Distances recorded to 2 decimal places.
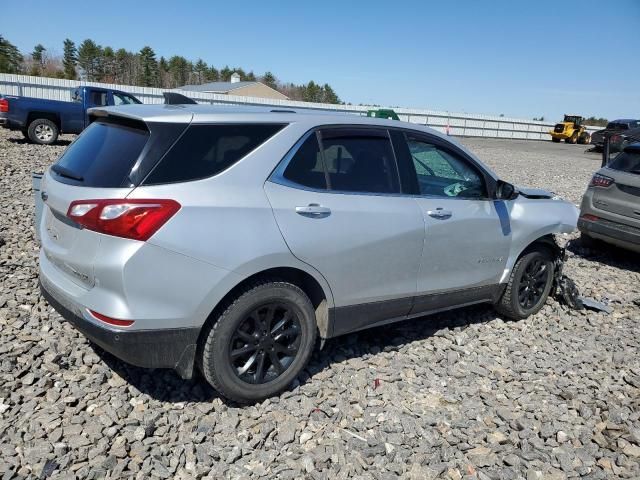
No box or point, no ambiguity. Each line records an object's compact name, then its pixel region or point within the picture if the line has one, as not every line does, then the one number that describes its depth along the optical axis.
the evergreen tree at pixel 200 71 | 99.19
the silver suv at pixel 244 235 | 2.74
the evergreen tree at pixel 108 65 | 87.96
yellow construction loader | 41.16
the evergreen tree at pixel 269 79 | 100.57
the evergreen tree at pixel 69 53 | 89.97
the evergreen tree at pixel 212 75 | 99.56
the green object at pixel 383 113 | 23.11
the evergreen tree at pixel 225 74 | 101.69
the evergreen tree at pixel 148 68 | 88.00
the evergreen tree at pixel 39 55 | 79.79
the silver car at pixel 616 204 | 6.73
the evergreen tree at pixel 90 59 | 86.81
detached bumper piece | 5.26
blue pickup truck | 13.82
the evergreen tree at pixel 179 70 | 96.12
